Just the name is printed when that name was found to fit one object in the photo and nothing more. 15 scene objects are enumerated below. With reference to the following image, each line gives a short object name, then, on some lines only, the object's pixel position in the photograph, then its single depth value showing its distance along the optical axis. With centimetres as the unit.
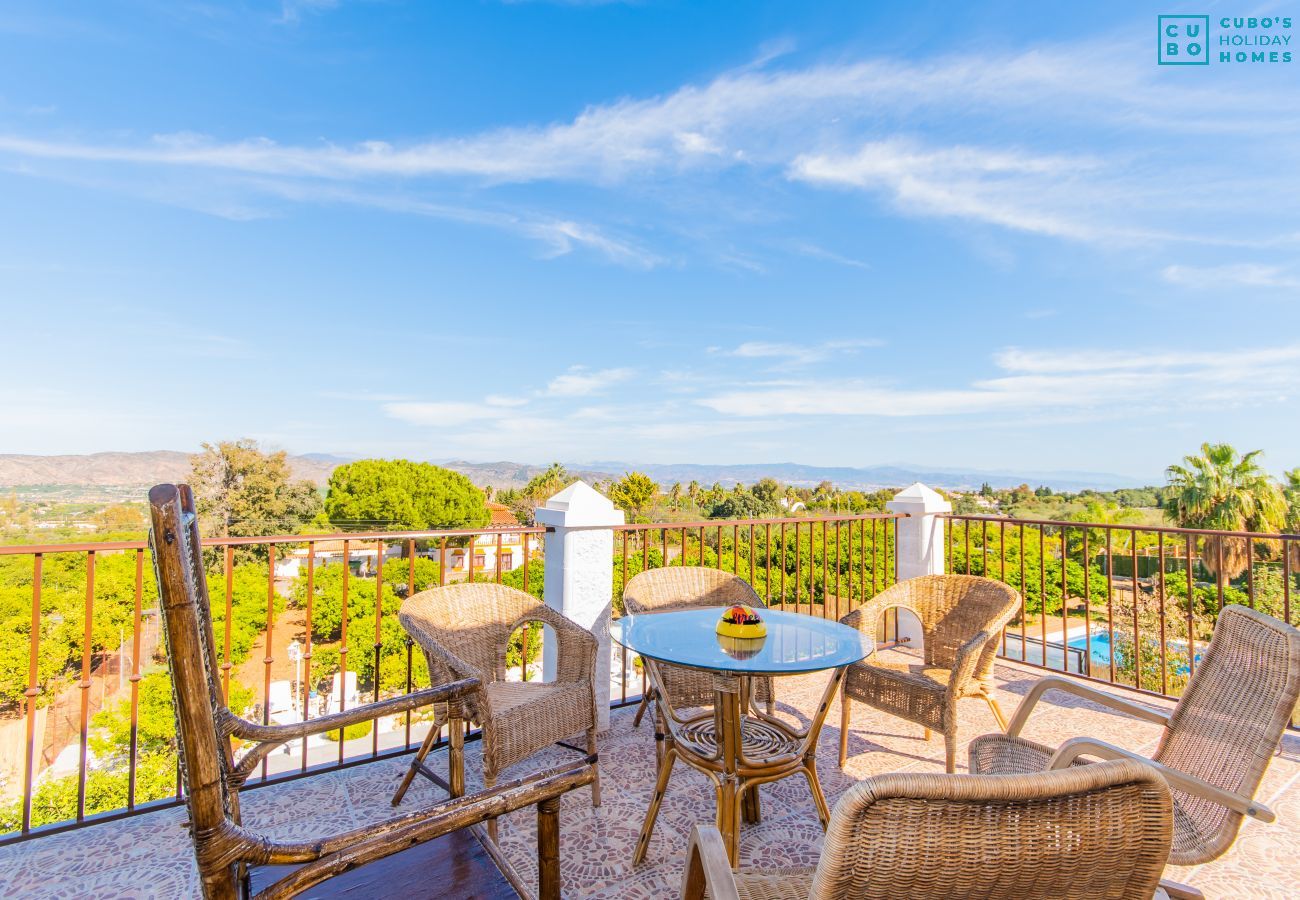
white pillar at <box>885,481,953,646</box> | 471
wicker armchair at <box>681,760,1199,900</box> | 76
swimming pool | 1440
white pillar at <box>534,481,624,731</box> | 305
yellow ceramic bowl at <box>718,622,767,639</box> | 225
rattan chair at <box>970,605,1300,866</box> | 143
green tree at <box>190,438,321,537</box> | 3206
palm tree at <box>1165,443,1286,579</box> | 1488
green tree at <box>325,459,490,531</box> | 3328
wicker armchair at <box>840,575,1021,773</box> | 255
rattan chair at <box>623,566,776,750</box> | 289
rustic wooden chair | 92
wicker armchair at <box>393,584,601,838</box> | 214
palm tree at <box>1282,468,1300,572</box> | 1586
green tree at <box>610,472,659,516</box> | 3722
